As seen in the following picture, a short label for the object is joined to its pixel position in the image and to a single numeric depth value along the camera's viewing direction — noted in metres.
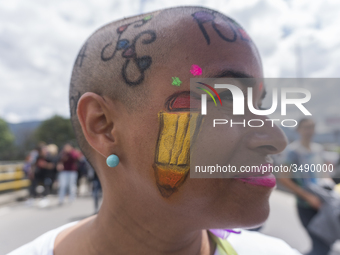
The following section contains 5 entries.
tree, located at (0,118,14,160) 43.39
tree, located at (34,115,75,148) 37.93
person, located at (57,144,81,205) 6.43
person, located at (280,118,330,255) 2.53
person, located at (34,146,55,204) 6.88
